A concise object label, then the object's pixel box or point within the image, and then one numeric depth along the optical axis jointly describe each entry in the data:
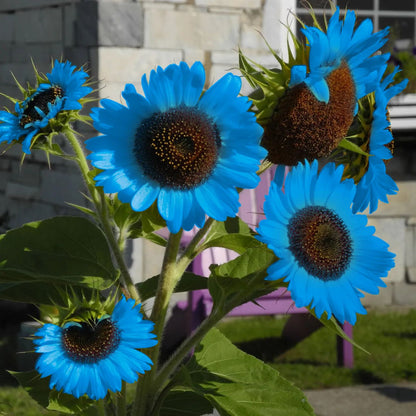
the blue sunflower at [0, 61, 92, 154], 1.14
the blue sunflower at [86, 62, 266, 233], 1.02
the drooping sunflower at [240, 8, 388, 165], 1.03
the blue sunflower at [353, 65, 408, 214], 1.08
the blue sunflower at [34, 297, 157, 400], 1.06
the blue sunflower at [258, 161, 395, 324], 1.00
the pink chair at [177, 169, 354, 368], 4.47
